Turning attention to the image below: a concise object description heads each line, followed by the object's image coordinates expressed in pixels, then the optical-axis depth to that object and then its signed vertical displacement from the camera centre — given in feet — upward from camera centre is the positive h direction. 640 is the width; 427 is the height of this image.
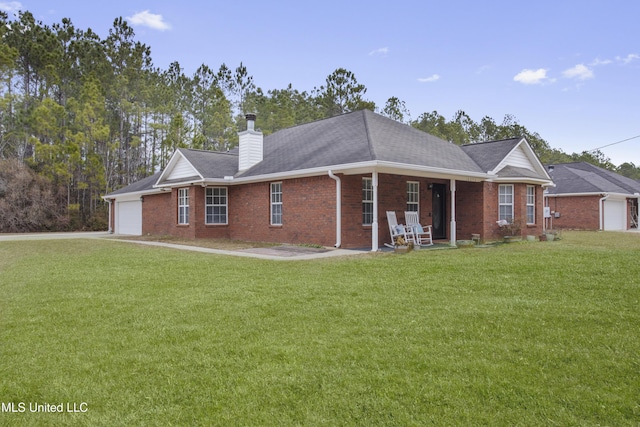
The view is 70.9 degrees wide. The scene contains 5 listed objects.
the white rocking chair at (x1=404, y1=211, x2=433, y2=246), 46.55 -1.39
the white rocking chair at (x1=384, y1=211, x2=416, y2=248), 44.96 -1.59
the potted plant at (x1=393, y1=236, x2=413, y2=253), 40.40 -2.80
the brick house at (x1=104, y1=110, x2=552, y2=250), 45.73 +3.71
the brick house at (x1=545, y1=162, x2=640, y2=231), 87.15 +2.42
